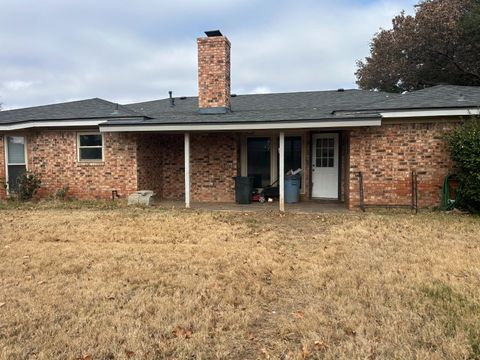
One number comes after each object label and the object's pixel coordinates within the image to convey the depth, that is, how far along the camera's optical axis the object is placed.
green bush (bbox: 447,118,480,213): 8.27
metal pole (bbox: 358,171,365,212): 9.44
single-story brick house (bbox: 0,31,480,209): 9.36
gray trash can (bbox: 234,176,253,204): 10.95
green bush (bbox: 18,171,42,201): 11.03
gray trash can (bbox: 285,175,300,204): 11.16
